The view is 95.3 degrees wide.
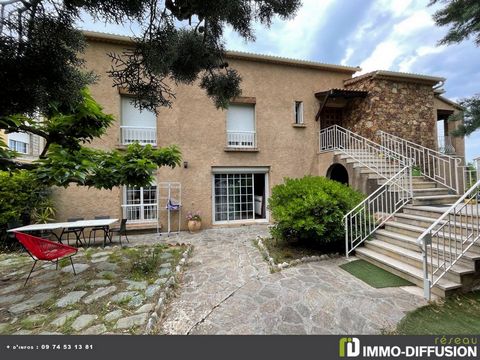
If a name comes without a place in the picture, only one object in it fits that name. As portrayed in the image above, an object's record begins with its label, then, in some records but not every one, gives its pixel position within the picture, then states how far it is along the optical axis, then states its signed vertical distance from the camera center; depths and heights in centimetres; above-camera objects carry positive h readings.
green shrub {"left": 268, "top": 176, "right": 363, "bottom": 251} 531 -64
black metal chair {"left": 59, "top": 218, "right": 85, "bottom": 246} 680 -140
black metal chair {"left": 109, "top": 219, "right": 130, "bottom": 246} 678 -130
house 830 +248
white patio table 585 -107
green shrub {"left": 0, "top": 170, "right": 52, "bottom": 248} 684 -47
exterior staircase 372 -105
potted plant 850 -144
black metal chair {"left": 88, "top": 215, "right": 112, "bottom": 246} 690 -139
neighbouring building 999 +209
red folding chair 396 -117
